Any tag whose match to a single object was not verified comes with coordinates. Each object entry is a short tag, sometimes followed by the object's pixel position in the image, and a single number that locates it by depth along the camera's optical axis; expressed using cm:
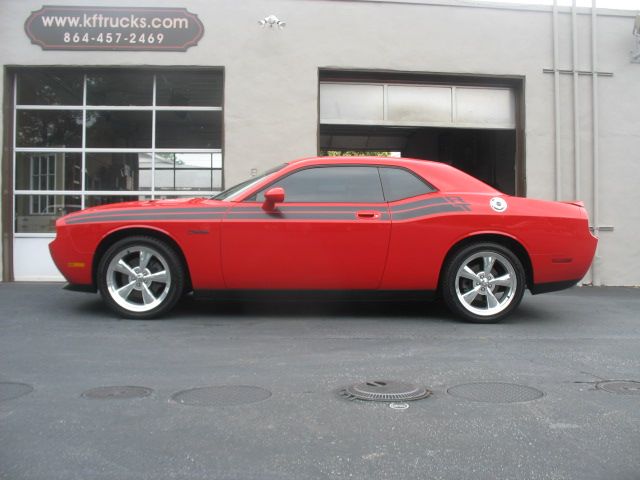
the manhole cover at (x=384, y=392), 365
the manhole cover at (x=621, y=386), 387
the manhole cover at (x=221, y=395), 357
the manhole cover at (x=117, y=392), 367
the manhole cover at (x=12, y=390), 365
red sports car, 588
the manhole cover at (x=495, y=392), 367
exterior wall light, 956
